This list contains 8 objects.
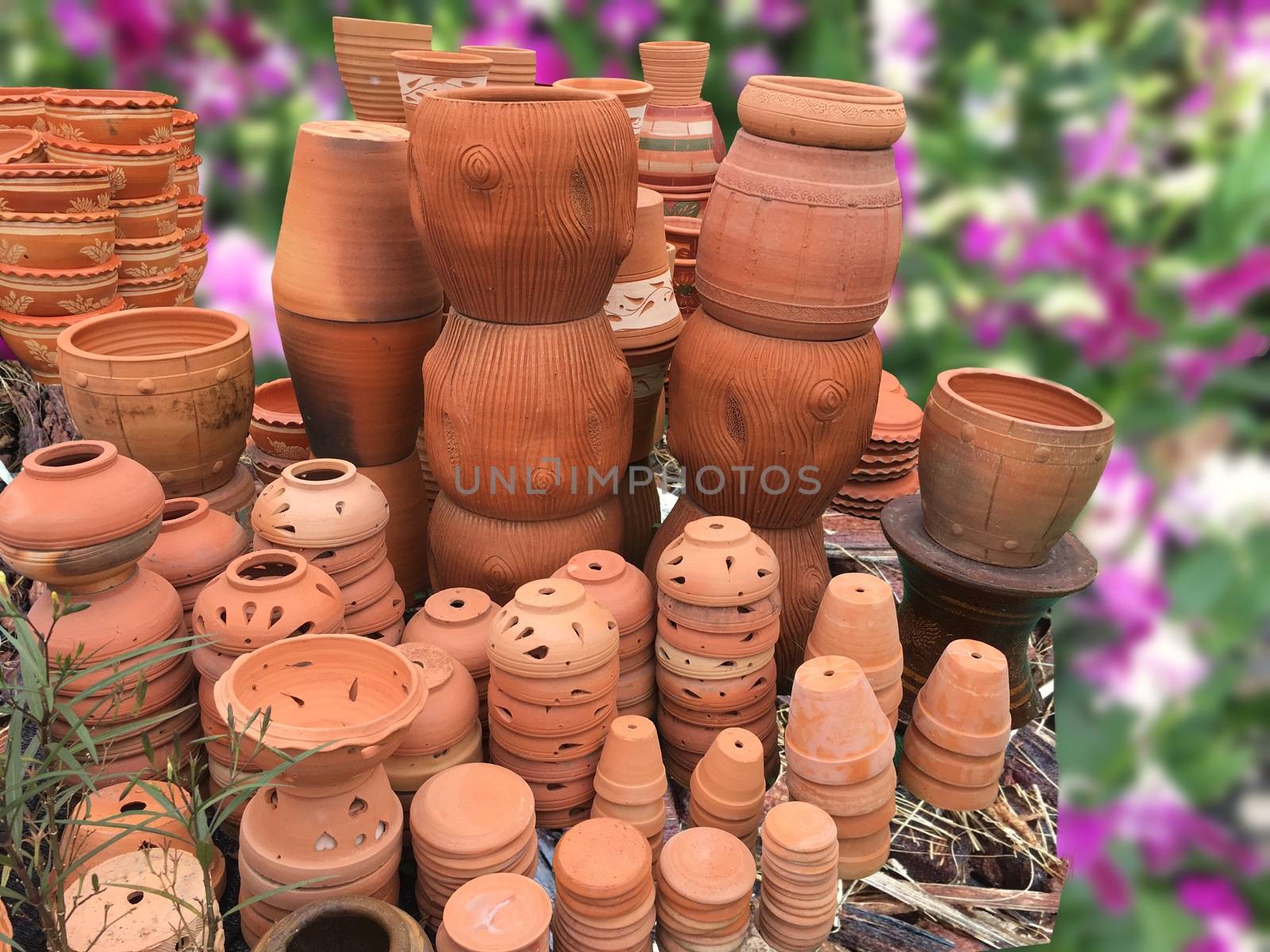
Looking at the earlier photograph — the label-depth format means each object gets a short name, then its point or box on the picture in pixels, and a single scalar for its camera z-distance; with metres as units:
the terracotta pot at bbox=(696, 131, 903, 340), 2.20
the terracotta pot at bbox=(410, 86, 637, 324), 2.06
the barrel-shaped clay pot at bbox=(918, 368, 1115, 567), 2.18
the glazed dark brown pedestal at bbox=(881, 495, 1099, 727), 2.29
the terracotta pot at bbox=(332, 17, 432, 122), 2.72
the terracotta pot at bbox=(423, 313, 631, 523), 2.33
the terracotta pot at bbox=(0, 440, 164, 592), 1.77
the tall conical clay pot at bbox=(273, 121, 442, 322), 2.45
